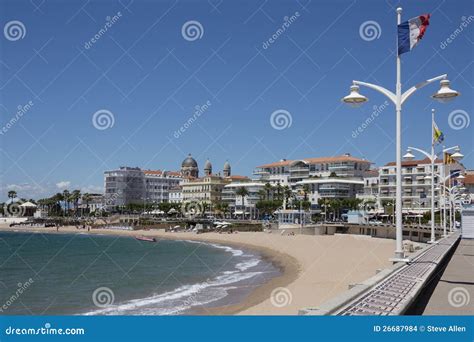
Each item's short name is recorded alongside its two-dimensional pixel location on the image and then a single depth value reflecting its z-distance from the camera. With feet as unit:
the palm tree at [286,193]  335.81
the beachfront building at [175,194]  466.58
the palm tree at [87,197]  479.00
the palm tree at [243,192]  373.40
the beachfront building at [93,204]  501.48
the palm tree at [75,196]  477.44
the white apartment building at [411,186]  294.05
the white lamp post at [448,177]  100.31
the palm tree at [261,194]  364.99
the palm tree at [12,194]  519.60
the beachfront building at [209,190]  409.90
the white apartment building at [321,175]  335.88
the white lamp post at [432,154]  72.84
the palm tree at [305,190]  329.01
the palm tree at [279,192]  352.79
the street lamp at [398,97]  43.98
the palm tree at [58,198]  499.10
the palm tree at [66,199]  487.53
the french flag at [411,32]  42.14
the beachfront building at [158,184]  491.31
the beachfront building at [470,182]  304.87
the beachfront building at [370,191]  315.29
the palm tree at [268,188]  353.59
